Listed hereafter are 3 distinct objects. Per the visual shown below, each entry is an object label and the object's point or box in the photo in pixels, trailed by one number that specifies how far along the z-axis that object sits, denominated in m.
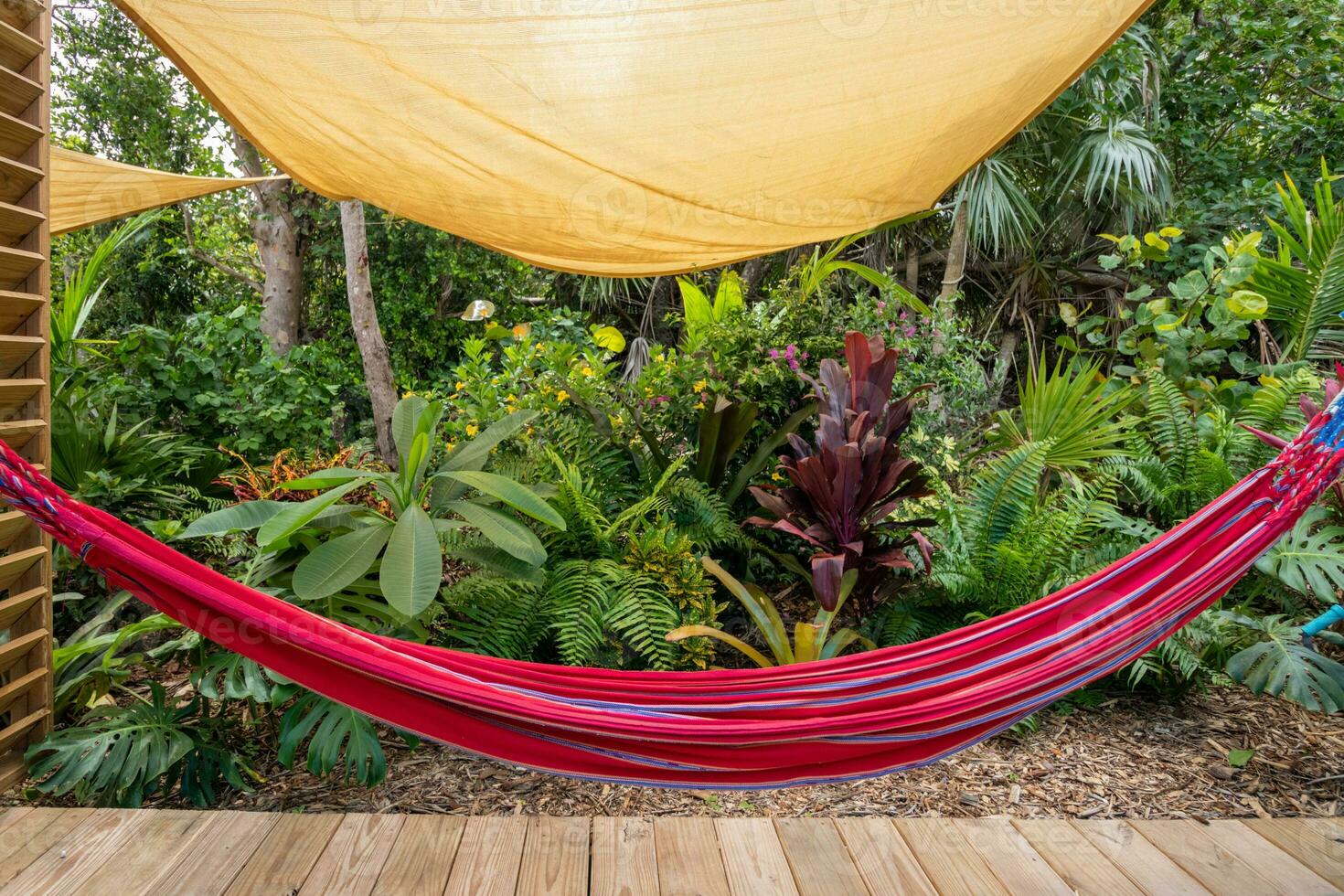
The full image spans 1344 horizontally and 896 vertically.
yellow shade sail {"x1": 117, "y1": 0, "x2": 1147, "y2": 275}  1.49
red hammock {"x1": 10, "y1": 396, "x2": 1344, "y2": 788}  1.19
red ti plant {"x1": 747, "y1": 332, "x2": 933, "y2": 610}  2.33
